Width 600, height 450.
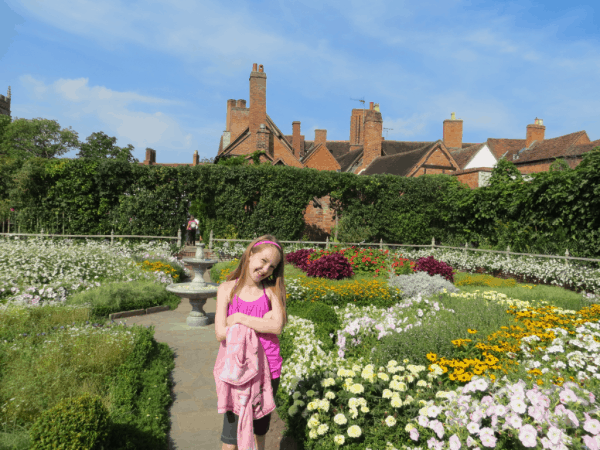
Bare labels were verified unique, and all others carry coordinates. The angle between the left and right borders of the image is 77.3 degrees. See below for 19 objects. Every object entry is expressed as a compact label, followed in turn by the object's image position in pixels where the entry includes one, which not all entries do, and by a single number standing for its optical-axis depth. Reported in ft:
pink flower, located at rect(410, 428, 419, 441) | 9.00
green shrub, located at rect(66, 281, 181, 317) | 23.27
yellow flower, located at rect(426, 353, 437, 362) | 12.00
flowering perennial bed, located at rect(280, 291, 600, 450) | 7.79
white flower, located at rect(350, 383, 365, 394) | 10.33
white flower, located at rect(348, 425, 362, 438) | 9.32
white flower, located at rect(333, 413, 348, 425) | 9.63
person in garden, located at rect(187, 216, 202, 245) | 58.59
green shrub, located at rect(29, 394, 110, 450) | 7.95
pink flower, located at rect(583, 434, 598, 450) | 6.63
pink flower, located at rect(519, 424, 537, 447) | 7.16
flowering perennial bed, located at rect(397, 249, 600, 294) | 32.70
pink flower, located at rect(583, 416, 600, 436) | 6.91
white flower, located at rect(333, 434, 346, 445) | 9.25
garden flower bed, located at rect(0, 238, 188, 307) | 24.16
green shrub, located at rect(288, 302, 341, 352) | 16.67
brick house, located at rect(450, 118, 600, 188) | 92.89
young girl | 8.16
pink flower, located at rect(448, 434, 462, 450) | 8.07
